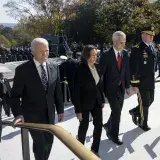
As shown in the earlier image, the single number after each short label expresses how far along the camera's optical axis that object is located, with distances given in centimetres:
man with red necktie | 270
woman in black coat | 237
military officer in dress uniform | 297
